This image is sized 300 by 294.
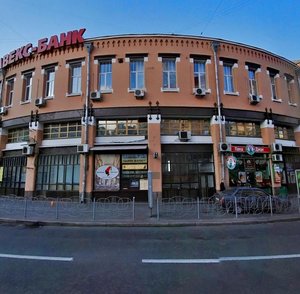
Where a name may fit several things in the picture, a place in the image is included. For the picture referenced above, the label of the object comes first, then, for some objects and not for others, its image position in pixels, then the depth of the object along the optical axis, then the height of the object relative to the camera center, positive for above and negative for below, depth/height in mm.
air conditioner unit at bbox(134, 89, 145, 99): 18219 +6694
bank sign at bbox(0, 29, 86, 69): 19750 +11410
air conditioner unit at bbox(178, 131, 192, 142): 18250 +3758
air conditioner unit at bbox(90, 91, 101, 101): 18461 +6669
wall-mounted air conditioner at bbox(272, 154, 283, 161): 19750 +2353
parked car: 12648 -674
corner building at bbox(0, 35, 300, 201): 18203 +5167
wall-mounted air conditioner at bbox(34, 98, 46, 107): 19719 +6657
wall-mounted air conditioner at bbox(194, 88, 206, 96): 18609 +6879
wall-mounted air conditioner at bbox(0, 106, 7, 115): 22094 +6797
